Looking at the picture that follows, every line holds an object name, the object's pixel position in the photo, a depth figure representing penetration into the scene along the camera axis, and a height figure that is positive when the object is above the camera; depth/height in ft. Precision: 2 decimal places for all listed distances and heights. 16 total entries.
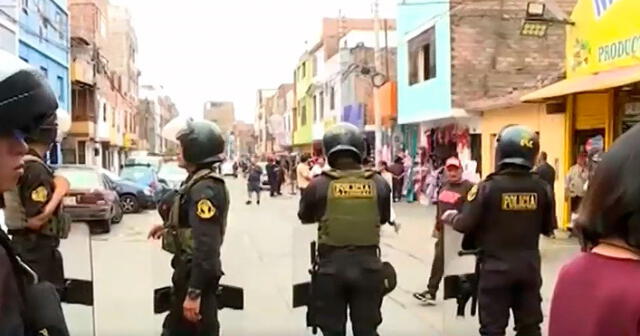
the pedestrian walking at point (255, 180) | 96.68 -3.97
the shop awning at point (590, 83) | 39.65 +3.19
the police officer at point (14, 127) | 5.54 +0.15
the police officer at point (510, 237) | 17.11 -1.94
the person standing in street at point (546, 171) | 45.06 -1.49
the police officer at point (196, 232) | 15.17 -1.61
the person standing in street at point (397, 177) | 85.10 -3.27
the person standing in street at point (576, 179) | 46.10 -2.02
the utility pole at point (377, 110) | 88.94 +3.86
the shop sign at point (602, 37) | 42.05 +5.91
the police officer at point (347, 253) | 17.11 -2.23
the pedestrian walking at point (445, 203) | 25.91 -1.84
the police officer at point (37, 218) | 17.97 -1.52
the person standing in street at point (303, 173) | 59.57 -1.98
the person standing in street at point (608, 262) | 5.92 -0.89
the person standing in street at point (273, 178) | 116.67 -4.45
